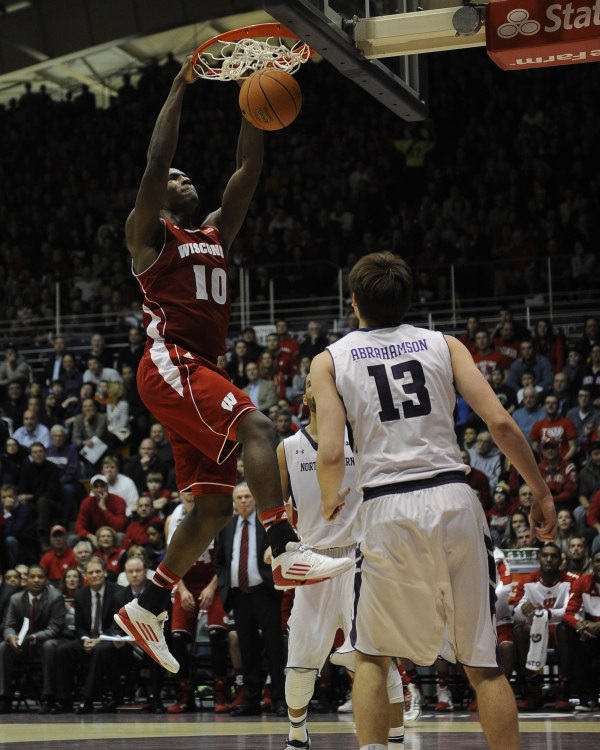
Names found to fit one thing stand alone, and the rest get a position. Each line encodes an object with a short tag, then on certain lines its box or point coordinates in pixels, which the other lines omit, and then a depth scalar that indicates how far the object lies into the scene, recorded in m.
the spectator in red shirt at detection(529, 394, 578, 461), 13.67
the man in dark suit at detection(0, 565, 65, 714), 12.59
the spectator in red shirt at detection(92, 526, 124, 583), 13.71
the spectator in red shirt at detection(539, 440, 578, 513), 13.12
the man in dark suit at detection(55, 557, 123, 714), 12.45
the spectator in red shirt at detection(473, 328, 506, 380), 15.48
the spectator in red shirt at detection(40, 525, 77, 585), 14.06
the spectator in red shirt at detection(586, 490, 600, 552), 12.55
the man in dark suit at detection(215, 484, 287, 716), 11.53
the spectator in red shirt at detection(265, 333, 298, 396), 16.69
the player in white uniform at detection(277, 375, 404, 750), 7.27
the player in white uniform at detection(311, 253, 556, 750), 4.76
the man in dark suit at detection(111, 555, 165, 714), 12.55
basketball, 6.45
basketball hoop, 6.71
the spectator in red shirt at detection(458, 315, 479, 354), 15.85
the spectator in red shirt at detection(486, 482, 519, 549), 12.53
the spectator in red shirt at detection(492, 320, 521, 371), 15.73
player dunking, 5.84
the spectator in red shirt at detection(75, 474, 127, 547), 14.55
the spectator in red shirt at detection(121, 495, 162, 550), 13.84
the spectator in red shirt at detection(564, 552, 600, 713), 11.21
